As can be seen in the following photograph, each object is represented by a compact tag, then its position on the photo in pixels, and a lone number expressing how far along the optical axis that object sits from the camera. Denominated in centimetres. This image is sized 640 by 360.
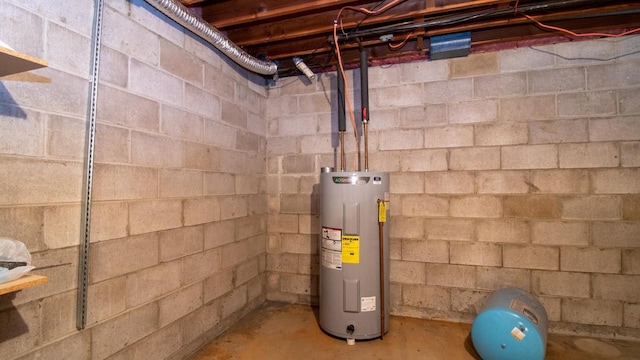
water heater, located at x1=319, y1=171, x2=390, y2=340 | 192
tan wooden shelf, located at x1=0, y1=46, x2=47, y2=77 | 80
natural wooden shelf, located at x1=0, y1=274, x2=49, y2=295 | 81
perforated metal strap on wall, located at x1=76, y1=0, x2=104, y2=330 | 122
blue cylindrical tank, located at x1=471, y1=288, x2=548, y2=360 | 157
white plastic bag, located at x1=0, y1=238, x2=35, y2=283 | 84
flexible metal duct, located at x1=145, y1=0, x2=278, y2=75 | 158
